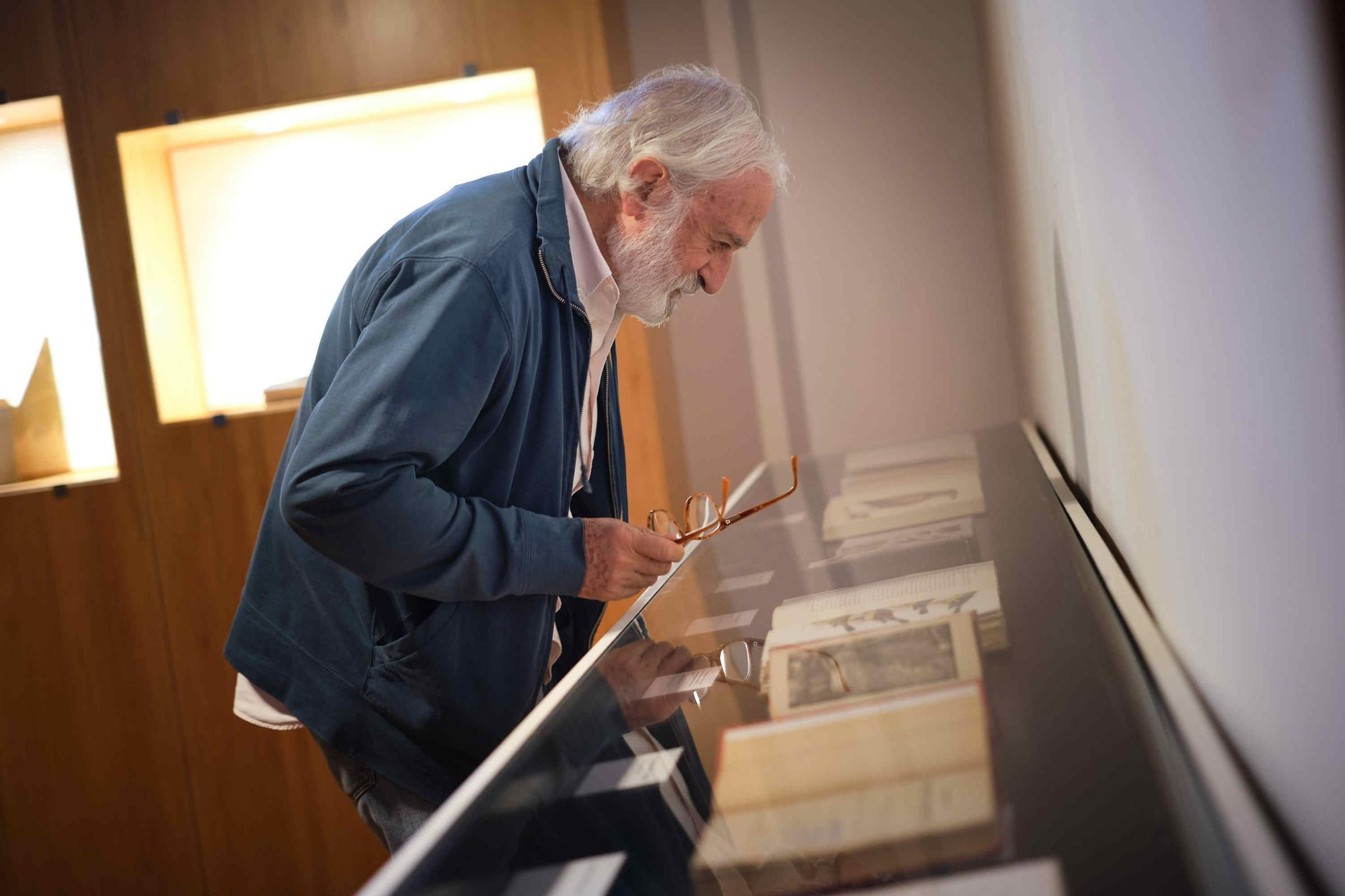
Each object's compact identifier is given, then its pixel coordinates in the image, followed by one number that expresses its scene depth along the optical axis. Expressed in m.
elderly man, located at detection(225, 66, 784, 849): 1.12
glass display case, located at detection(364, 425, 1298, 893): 0.53
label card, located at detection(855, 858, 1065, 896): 0.49
